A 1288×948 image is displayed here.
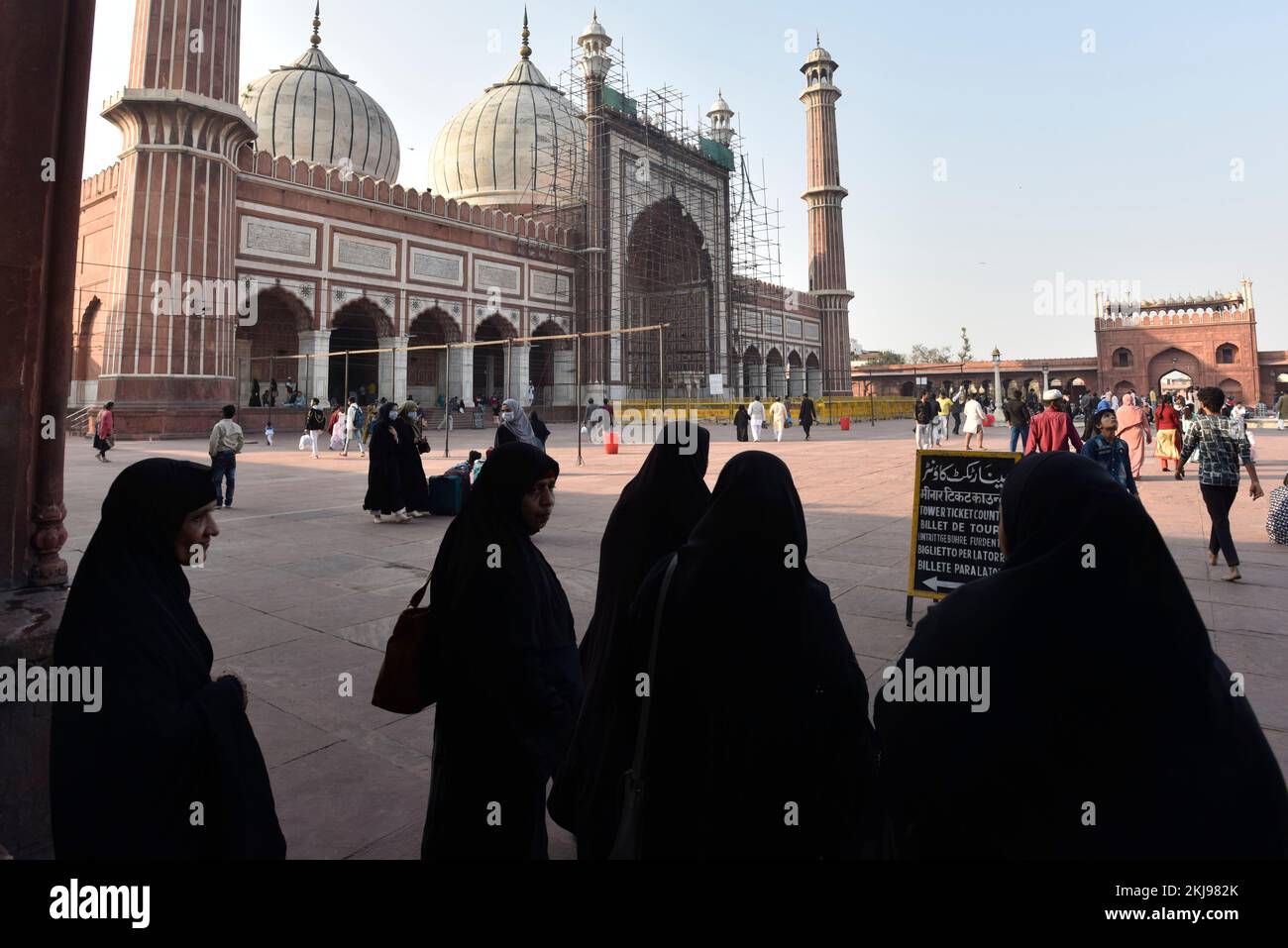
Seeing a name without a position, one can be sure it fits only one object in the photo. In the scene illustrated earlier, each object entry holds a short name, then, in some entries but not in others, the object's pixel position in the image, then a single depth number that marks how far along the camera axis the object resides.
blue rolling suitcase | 8.04
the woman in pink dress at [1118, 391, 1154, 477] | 9.13
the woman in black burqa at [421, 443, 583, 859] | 1.83
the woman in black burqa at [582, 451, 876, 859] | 1.46
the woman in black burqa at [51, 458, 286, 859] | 1.36
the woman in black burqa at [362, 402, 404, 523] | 7.33
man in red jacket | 6.68
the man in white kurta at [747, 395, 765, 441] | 20.20
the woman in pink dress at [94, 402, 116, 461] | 12.87
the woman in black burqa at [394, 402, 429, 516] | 7.51
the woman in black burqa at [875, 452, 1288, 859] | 1.17
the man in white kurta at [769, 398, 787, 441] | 19.03
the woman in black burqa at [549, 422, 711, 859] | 1.67
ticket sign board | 3.96
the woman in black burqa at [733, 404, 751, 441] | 18.41
